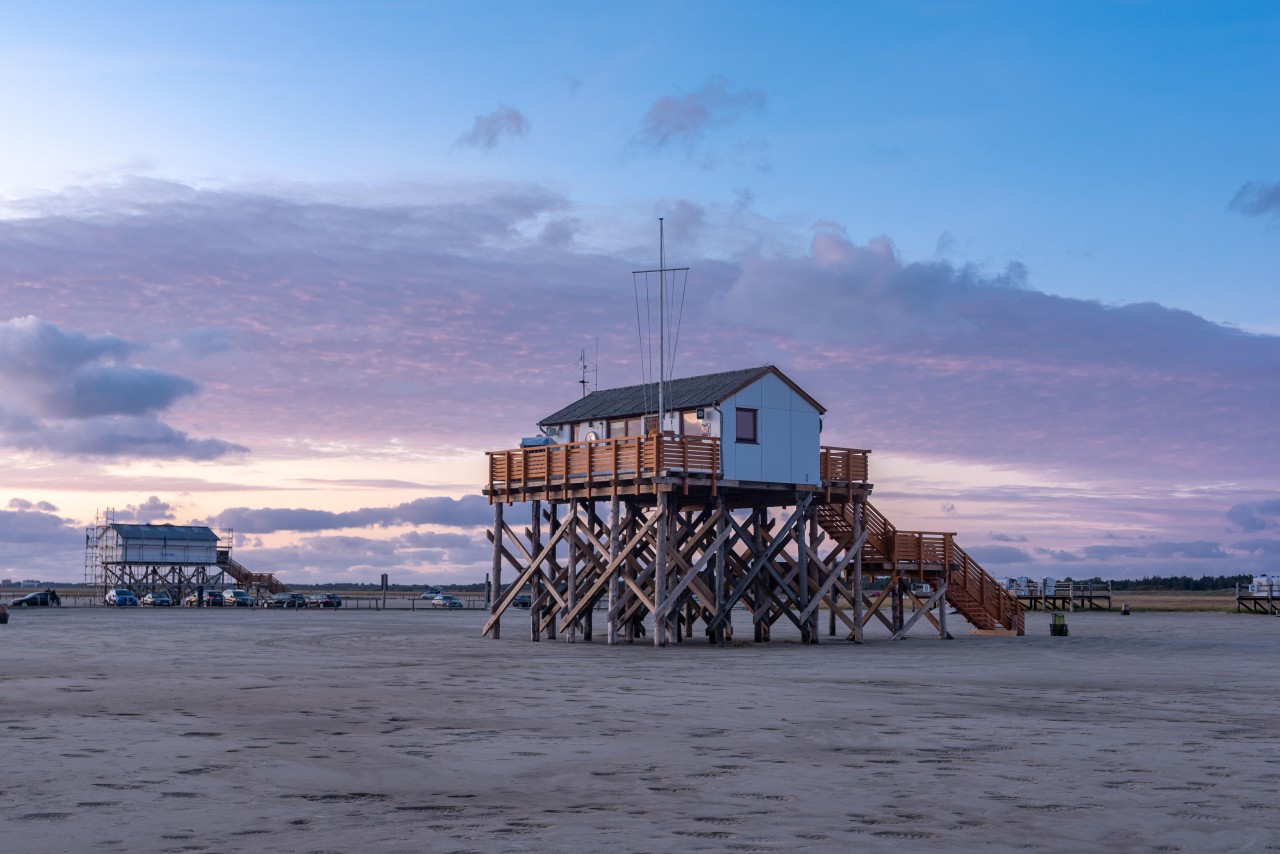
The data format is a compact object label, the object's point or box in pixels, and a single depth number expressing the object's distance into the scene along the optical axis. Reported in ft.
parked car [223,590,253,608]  393.70
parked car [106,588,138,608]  377.09
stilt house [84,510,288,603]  426.10
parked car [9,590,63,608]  361.34
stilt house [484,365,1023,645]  143.02
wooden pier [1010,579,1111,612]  340.80
